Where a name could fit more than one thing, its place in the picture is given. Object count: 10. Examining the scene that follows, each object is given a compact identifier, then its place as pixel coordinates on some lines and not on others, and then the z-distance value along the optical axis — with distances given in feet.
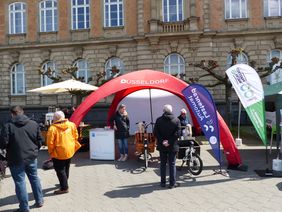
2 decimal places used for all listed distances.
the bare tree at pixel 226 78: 61.87
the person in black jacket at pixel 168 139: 24.76
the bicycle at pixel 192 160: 29.45
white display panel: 36.86
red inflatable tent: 35.83
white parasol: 47.44
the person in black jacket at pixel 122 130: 36.58
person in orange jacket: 22.81
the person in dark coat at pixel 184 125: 39.77
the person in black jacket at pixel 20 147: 19.26
